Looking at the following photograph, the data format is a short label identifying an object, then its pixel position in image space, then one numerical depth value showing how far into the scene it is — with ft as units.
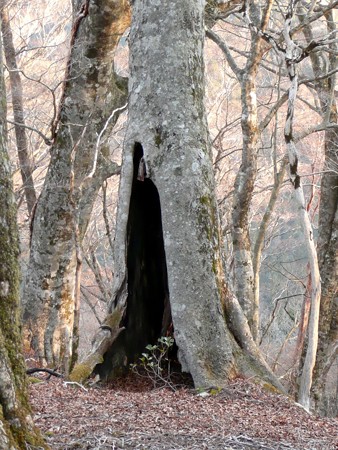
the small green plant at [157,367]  38.99
